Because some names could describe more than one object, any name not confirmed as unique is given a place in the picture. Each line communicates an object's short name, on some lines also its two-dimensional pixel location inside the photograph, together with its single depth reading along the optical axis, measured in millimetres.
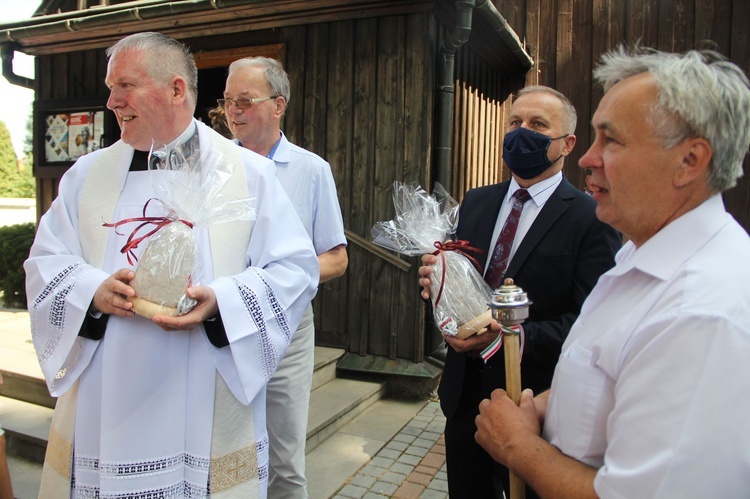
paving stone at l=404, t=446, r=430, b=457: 4273
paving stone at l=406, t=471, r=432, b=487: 3839
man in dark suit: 2107
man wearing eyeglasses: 2729
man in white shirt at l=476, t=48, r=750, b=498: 963
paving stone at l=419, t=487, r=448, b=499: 3641
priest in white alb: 1800
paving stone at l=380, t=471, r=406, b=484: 3850
